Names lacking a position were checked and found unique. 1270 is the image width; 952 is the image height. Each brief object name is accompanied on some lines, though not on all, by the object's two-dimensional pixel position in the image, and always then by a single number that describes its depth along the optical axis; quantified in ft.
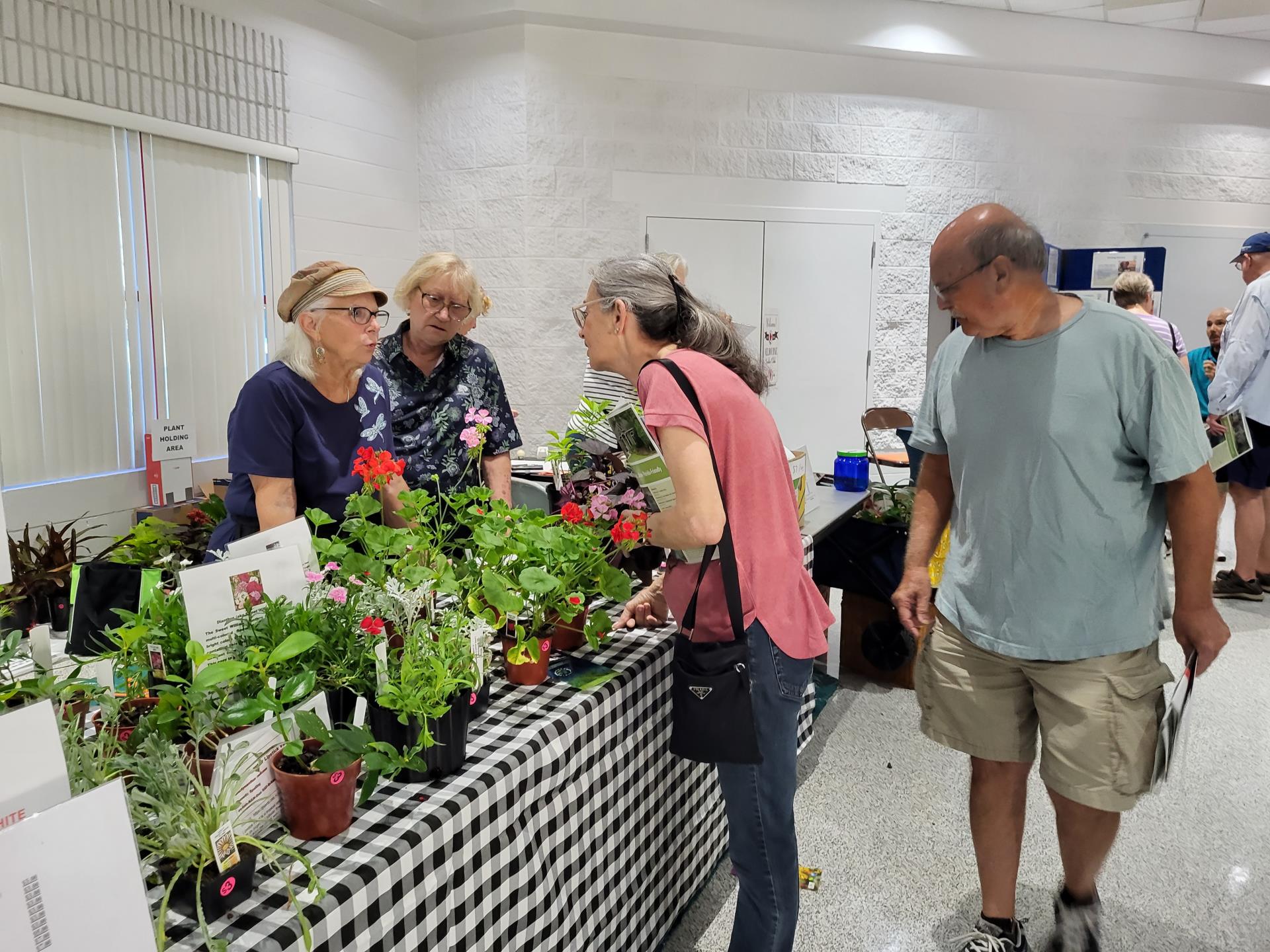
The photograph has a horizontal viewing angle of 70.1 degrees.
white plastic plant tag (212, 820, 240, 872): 3.34
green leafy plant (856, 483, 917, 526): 11.13
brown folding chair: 14.37
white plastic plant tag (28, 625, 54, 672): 4.05
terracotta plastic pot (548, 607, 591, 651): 5.85
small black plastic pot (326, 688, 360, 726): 4.42
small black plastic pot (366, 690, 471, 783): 4.26
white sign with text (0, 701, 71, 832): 2.68
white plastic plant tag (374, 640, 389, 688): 4.20
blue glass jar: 12.03
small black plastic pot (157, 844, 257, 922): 3.31
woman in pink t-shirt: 4.84
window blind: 10.44
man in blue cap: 14.56
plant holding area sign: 11.92
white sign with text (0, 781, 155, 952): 2.45
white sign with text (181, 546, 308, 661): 4.07
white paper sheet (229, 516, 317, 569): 4.69
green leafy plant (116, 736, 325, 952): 3.37
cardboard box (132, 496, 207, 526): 11.77
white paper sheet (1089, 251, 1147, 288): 18.02
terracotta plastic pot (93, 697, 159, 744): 4.04
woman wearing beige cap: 6.31
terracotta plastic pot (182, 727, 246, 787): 3.67
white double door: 16.76
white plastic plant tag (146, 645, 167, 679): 4.26
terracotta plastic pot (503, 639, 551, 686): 5.41
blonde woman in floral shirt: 8.82
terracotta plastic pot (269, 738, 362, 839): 3.76
